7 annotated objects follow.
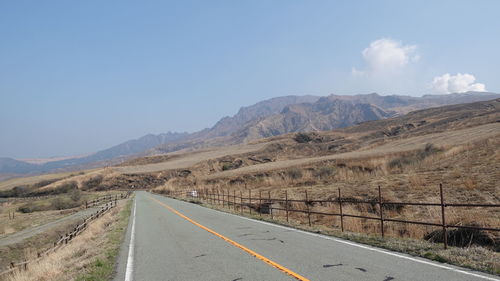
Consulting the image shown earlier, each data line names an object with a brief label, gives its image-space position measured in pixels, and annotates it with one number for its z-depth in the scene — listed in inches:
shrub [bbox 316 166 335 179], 1640.6
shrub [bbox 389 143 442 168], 1409.7
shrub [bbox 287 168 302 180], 1980.8
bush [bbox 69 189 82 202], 2671.3
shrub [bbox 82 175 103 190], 4296.3
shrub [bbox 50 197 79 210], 2458.2
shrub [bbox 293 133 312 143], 5797.2
